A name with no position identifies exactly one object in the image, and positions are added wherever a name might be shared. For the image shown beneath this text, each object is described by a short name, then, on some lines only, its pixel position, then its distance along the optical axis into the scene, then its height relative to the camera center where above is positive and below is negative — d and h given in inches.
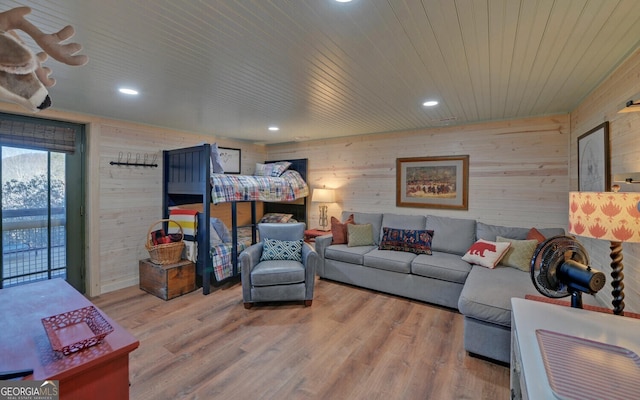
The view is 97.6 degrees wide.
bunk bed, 141.7 +5.3
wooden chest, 135.9 -39.4
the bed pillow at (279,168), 207.6 +24.1
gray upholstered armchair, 124.3 -33.9
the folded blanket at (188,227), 147.8 -14.7
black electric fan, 56.9 -13.7
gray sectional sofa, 88.4 -31.3
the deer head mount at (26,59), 31.7 +17.1
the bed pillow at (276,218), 207.3 -13.4
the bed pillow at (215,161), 145.3 +20.5
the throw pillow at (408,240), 147.8 -21.8
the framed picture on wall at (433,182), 158.6 +10.8
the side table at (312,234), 187.2 -22.7
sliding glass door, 119.1 -5.4
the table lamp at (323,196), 195.5 +2.9
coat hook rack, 148.9 +21.7
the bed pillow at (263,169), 212.1 +23.8
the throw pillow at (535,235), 122.5 -15.5
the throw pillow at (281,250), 137.2 -24.8
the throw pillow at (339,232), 168.6 -19.4
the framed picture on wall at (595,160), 90.6 +14.3
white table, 36.8 -22.1
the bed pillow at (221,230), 163.0 -17.7
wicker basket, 139.1 -26.0
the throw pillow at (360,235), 162.7 -20.4
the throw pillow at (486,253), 121.3 -23.6
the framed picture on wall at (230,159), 201.5 +30.4
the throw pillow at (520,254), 116.3 -23.0
